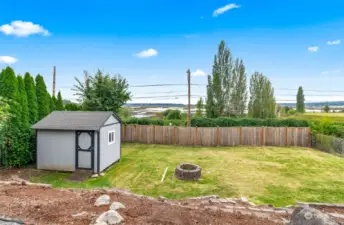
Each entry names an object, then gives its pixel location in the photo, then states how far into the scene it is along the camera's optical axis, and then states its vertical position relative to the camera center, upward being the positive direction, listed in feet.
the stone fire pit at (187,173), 24.45 -7.52
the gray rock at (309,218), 7.93 -4.23
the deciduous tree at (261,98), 64.18 +4.23
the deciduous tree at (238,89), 62.75 +6.90
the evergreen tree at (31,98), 32.17 +1.97
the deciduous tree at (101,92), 49.67 +4.58
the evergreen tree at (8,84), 28.77 +3.73
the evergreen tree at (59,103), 43.01 +1.61
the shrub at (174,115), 65.77 -1.28
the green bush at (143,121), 53.47 -2.65
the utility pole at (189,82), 52.47 +7.20
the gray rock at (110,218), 9.05 -4.83
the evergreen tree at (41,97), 34.71 +2.28
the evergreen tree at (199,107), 67.39 +1.41
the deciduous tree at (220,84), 61.46 +8.15
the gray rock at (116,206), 10.94 -5.15
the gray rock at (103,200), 11.76 -5.30
